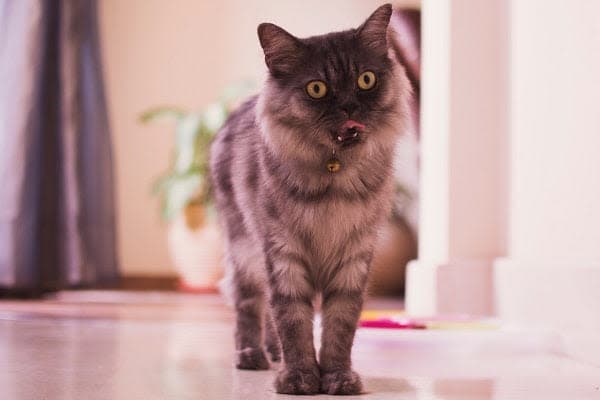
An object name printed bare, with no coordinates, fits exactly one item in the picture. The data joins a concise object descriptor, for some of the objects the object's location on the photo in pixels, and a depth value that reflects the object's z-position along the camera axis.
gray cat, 1.41
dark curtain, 3.94
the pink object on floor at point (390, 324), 2.20
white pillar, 2.57
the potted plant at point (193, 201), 4.82
